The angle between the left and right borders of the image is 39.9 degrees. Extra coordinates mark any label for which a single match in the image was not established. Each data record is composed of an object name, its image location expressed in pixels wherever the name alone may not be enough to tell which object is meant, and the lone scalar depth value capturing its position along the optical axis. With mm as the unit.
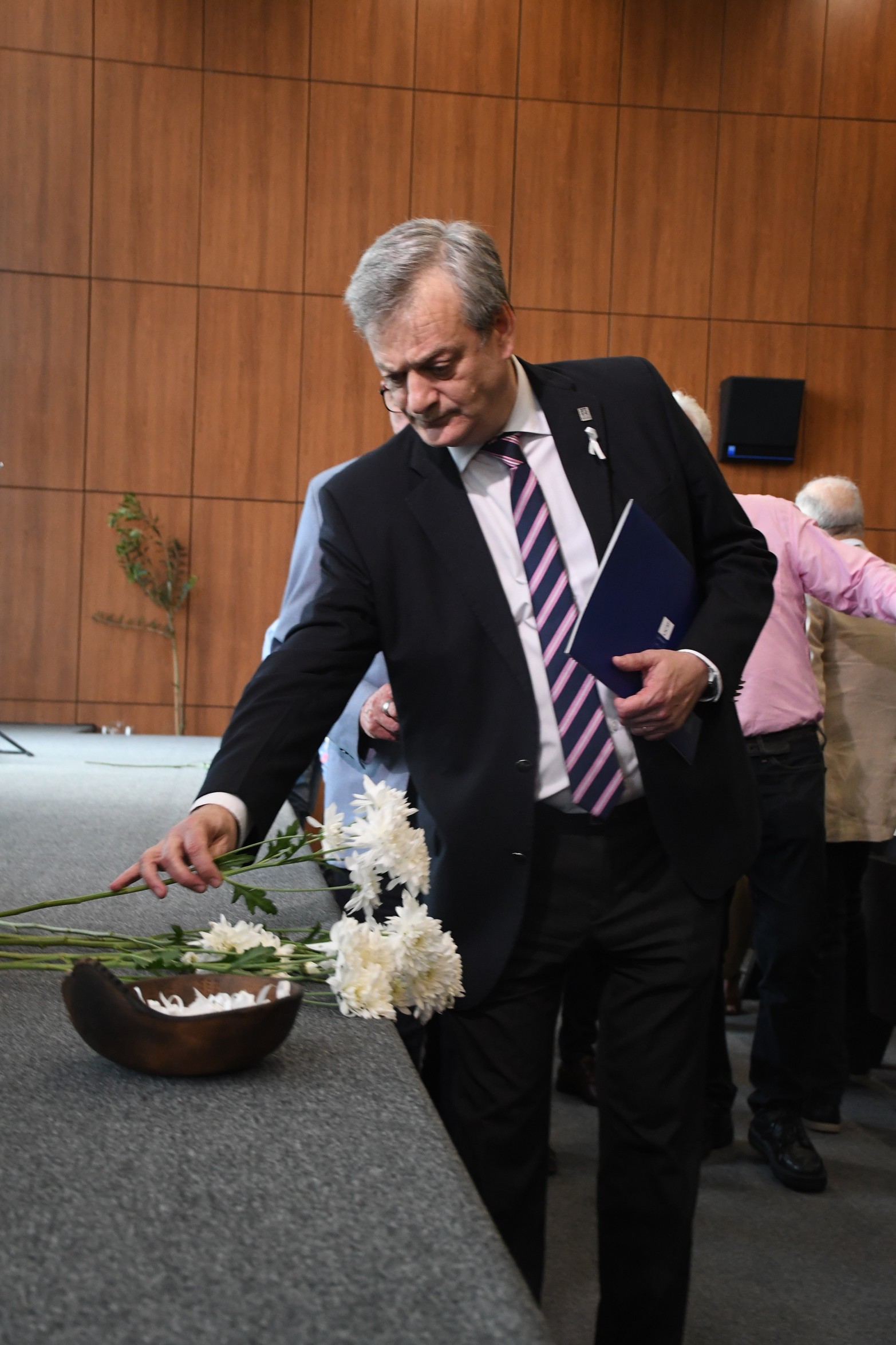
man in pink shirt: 2893
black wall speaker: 7484
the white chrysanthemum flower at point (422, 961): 1040
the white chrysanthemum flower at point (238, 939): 1116
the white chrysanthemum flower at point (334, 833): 1110
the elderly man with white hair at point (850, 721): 3301
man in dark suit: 1582
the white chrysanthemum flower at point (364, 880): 1071
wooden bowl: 940
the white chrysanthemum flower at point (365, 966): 1040
